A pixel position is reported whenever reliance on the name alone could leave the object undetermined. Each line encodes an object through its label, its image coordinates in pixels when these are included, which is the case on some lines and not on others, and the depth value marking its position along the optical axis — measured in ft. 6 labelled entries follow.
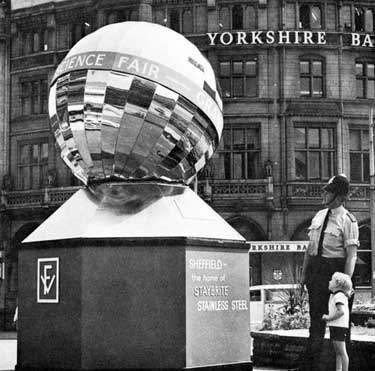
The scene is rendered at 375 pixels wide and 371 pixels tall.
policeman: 24.25
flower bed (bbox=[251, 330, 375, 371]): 29.73
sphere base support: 22.07
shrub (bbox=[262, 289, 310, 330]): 46.47
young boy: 23.73
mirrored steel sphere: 23.30
